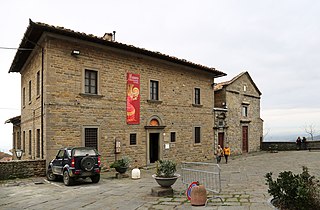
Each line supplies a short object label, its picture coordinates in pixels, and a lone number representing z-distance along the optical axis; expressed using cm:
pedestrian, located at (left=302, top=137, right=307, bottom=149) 3067
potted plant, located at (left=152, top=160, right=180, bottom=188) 905
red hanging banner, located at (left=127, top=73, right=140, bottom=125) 1664
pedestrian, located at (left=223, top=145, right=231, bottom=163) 1990
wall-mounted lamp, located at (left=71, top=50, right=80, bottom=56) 1402
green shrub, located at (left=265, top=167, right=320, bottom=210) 633
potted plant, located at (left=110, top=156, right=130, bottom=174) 1331
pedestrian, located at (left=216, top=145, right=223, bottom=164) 1902
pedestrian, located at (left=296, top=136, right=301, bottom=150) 3049
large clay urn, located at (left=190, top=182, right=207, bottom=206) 759
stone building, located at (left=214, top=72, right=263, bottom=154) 2484
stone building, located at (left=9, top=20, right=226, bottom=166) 1357
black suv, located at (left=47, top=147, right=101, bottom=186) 1109
